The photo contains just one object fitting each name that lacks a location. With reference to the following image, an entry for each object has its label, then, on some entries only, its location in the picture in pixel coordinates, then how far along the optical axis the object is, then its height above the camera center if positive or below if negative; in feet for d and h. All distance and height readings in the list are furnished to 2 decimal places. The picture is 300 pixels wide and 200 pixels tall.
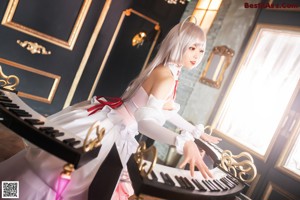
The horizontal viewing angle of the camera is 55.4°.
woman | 5.16 -0.99
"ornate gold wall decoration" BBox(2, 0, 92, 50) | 11.84 +0.09
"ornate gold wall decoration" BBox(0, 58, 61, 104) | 12.79 -1.86
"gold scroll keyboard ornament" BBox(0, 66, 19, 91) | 6.57 -1.43
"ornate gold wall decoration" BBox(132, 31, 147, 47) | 16.32 +1.90
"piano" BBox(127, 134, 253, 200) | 4.20 -1.36
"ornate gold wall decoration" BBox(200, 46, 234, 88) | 14.03 +1.93
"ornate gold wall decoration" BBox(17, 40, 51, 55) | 12.71 -0.75
